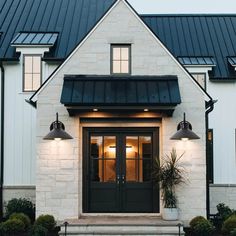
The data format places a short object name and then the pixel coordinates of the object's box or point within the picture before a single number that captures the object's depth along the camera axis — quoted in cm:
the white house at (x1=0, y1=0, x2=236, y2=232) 1393
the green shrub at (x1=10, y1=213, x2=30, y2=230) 1362
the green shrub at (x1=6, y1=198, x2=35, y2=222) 1572
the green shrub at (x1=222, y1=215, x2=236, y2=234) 1313
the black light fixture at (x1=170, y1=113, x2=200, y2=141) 1338
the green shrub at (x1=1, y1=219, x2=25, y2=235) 1285
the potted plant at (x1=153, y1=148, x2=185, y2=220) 1357
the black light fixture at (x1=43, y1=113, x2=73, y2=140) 1342
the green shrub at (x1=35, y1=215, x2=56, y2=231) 1323
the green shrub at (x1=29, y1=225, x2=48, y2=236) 1231
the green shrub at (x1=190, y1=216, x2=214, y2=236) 1281
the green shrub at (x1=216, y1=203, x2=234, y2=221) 1538
